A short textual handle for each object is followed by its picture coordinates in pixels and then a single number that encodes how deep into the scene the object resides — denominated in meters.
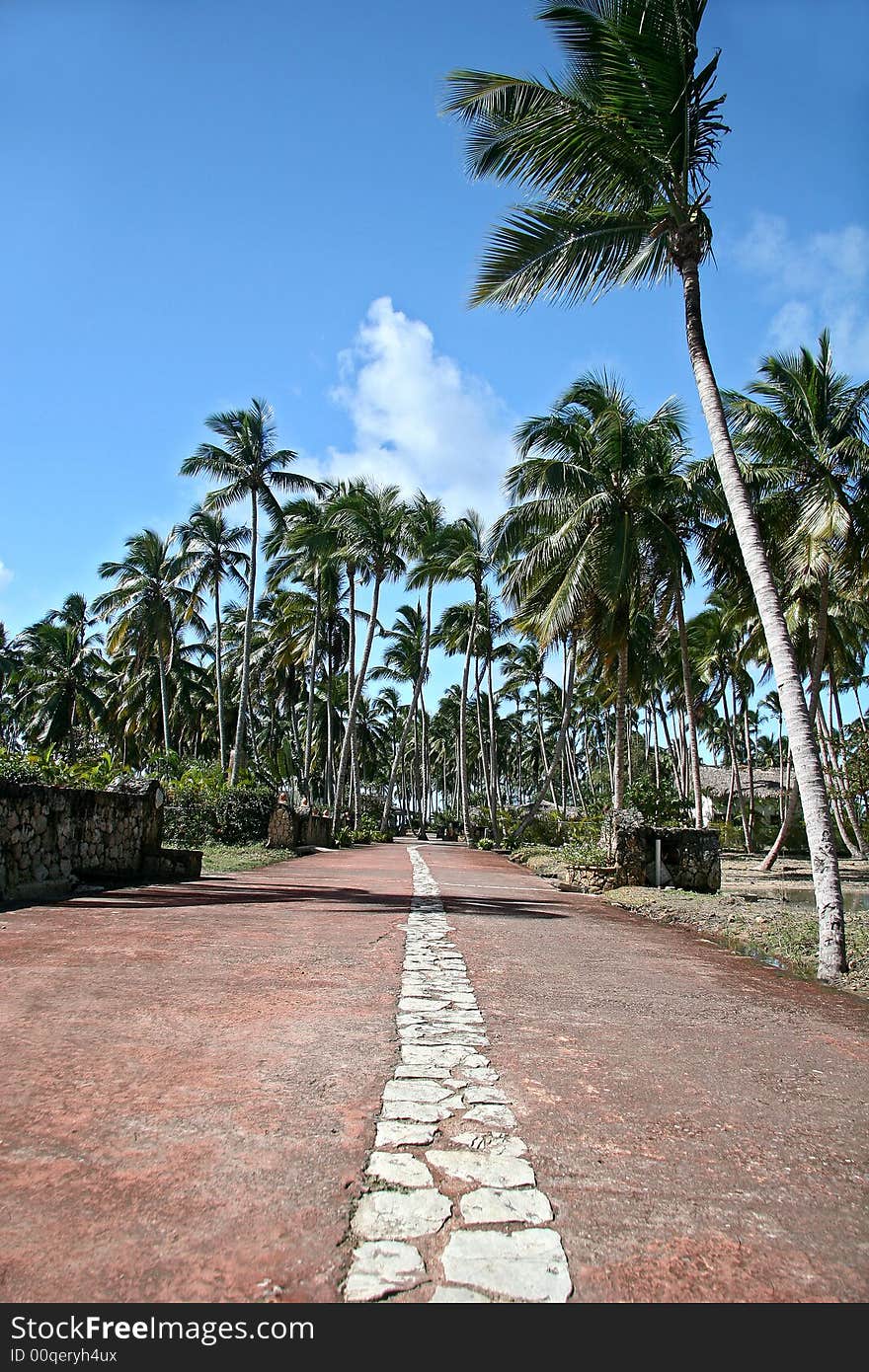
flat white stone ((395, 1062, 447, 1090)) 3.52
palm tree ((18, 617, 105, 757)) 39.72
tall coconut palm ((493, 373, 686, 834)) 18.58
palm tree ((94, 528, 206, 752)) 34.03
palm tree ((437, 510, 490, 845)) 30.98
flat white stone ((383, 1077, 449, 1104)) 3.25
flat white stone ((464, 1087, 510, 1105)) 3.24
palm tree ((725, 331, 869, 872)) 18.36
